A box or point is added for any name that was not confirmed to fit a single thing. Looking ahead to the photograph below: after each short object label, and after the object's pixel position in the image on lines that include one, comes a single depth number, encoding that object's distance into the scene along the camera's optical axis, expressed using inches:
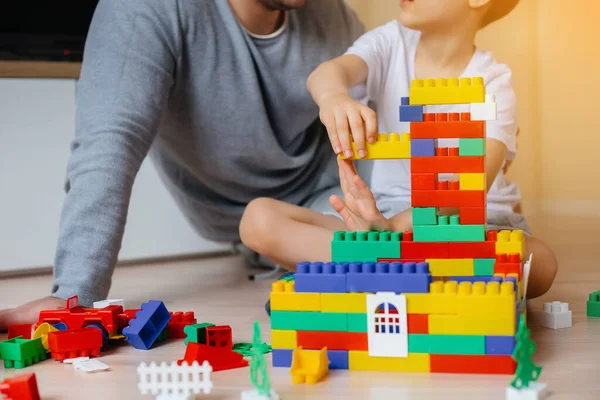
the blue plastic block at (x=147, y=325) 39.5
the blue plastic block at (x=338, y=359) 33.3
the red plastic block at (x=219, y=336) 36.8
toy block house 31.9
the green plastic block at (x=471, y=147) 35.0
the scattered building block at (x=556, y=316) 41.2
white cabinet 74.6
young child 42.8
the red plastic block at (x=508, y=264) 35.0
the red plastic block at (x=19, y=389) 30.0
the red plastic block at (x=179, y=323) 42.0
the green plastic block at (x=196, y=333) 37.0
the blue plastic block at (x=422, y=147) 35.3
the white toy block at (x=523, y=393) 27.9
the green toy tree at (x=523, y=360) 28.0
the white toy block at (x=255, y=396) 28.5
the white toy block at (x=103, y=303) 42.9
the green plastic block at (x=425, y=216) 35.6
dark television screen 74.4
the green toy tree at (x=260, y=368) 28.6
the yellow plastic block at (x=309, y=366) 31.8
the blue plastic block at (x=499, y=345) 31.6
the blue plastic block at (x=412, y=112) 35.3
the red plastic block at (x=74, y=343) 37.3
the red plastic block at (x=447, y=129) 35.2
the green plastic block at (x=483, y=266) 35.4
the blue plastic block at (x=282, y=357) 33.9
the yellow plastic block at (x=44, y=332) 38.2
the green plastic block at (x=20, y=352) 36.6
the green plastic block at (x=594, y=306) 43.8
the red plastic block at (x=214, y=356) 34.1
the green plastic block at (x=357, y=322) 32.7
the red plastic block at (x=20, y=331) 41.8
